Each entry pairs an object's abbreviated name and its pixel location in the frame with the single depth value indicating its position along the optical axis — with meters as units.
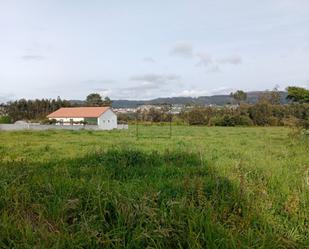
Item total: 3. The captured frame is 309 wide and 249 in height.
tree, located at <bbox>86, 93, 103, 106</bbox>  58.93
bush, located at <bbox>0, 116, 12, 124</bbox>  41.95
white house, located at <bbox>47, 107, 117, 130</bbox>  37.30
